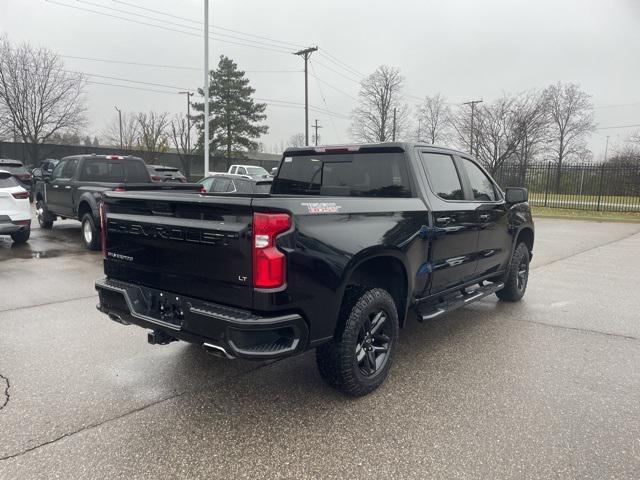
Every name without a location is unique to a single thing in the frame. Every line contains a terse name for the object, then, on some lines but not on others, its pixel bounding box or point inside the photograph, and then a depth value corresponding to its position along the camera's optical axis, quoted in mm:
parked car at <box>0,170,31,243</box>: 9055
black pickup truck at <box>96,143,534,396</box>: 2887
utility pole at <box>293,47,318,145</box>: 34944
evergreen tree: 45156
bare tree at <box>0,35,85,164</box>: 30453
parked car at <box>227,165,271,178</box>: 29527
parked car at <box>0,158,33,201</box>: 17852
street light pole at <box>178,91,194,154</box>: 50219
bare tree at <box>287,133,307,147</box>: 83288
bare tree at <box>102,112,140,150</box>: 54297
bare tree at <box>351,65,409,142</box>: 48750
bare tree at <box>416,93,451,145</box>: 48281
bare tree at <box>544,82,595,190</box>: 44219
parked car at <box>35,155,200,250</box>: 9489
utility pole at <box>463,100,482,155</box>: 33731
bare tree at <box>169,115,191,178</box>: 50438
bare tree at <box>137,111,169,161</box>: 45688
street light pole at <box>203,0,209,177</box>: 21125
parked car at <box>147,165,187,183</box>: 19656
